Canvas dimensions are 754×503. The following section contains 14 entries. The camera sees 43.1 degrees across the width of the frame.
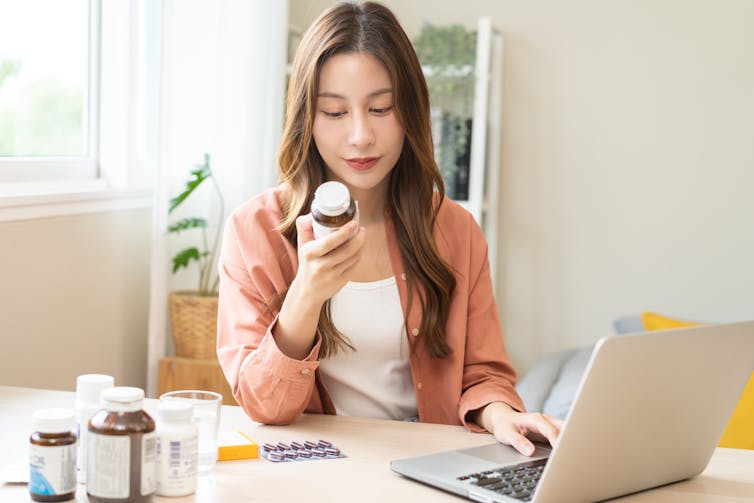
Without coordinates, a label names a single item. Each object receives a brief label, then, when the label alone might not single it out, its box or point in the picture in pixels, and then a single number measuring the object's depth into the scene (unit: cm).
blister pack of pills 122
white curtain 257
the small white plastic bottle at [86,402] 106
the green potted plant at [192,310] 261
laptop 100
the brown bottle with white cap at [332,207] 120
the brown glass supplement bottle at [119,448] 95
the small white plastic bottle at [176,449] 101
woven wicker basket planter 261
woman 144
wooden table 108
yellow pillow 216
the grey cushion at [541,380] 257
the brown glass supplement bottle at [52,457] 97
